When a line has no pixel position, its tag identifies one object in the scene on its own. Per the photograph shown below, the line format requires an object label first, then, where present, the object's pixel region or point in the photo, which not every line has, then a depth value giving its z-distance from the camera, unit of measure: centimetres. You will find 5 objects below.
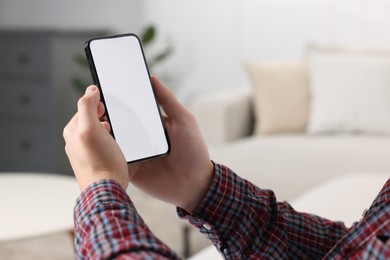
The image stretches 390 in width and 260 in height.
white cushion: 243
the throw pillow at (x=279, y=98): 256
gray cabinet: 337
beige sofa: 213
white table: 146
